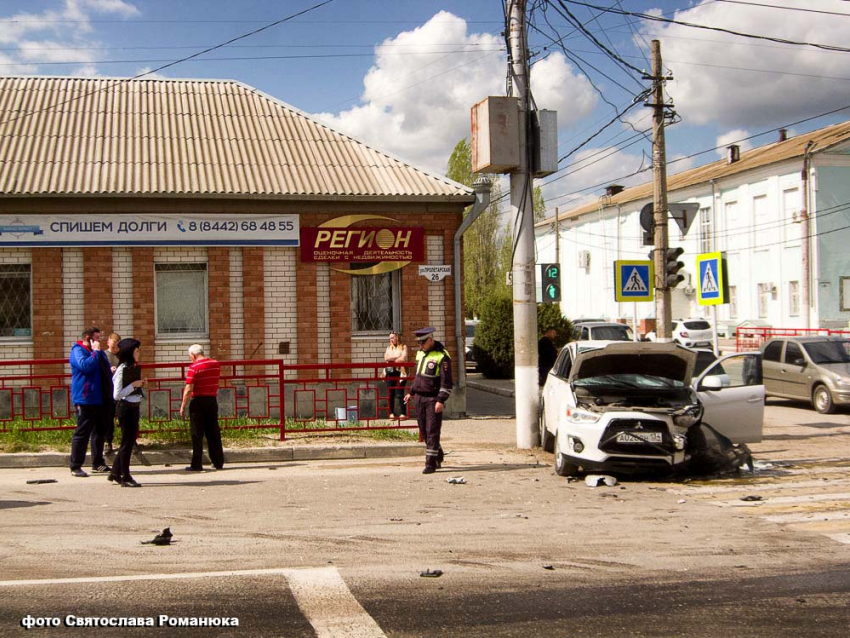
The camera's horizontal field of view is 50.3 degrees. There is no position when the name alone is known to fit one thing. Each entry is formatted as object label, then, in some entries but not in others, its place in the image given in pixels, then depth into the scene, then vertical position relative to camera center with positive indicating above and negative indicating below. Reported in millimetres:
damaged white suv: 10188 -1012
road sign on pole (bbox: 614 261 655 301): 15281 +676
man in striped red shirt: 11492 -891
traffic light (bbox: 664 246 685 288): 15766 +904
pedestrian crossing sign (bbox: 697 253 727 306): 14891 +661
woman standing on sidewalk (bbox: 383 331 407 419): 14367 -787
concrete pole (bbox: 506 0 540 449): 13172 +843
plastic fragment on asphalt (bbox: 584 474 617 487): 10139 -1801
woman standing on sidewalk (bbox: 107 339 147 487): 10305 -809
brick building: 16453 +1612
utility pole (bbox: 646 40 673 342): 15914 +1998
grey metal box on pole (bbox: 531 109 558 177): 13281 +2644
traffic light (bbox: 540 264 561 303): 13835 +649
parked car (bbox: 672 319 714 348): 39281 -527
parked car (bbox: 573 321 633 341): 27766 -341
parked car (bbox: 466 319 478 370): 29848 -705
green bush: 26094 -268
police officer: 11242 -816
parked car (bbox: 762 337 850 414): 18516 -1147
